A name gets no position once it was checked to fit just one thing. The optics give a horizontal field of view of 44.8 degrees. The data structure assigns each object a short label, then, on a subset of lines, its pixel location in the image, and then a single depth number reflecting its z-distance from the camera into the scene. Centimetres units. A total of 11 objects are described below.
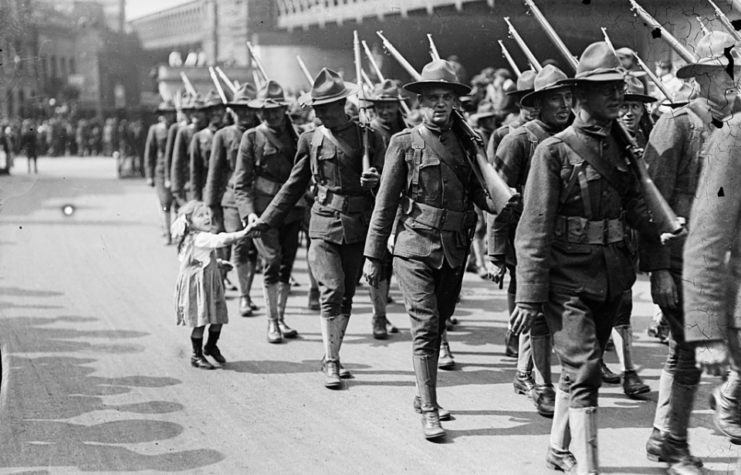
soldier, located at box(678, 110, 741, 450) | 361
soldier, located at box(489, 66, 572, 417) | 611
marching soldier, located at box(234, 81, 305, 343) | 834
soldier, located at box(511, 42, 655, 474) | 456
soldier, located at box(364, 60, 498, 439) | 569
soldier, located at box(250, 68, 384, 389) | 691
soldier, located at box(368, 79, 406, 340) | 841
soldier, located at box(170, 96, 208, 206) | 1226
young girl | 711
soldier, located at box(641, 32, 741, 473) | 465
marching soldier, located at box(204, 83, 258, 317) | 948
